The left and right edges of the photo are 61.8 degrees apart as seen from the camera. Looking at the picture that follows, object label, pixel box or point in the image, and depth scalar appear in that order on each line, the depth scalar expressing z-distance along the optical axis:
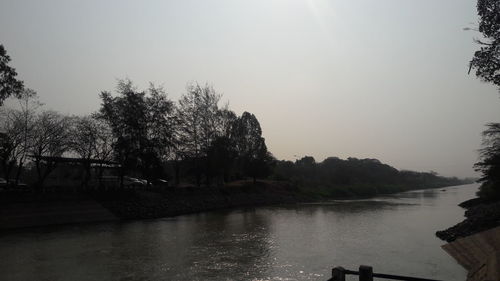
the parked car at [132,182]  54.33
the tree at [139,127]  49.94
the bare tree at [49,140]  42.12
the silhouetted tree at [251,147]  73.75
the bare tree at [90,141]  46.91
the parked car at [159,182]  60.75
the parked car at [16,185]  39.09
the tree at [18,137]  40.03
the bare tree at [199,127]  62.06
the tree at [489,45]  17.58
